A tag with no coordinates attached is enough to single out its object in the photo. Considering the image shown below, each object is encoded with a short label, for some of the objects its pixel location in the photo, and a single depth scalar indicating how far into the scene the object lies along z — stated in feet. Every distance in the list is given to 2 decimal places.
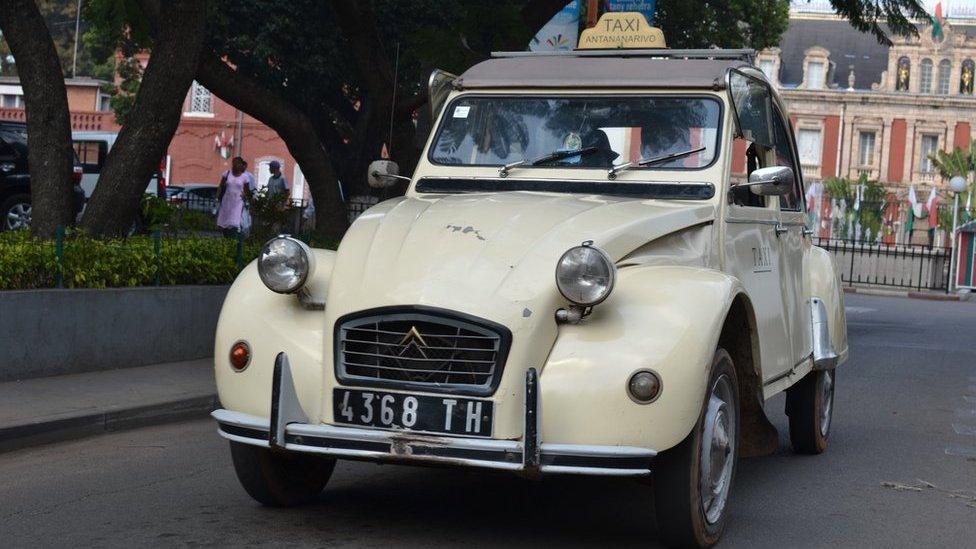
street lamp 164.75
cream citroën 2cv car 18.72
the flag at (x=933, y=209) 230.07
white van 81.56
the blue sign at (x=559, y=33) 62.85
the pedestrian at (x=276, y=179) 76.69
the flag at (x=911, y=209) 241.55
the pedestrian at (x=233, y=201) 72.74
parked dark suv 69.77
